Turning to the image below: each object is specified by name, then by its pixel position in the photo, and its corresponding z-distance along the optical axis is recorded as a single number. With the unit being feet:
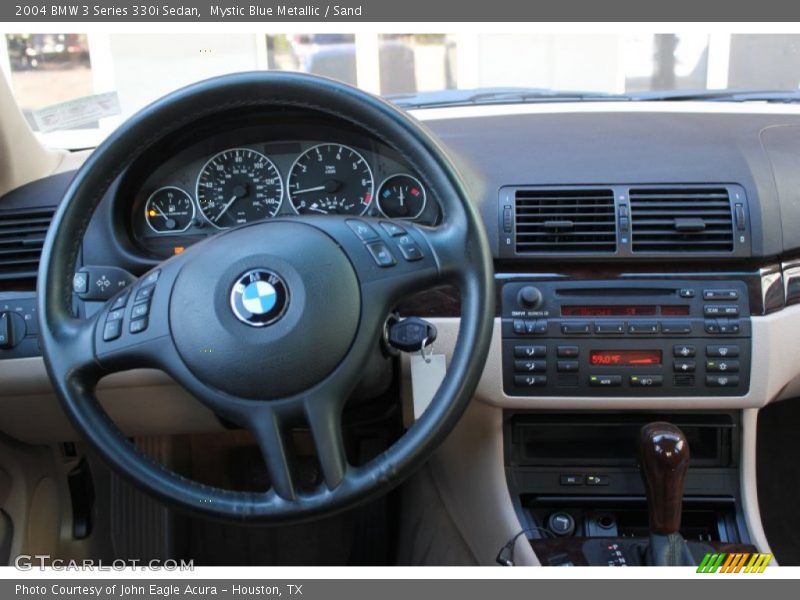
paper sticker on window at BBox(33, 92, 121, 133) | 6.70
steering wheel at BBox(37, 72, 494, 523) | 4.33
